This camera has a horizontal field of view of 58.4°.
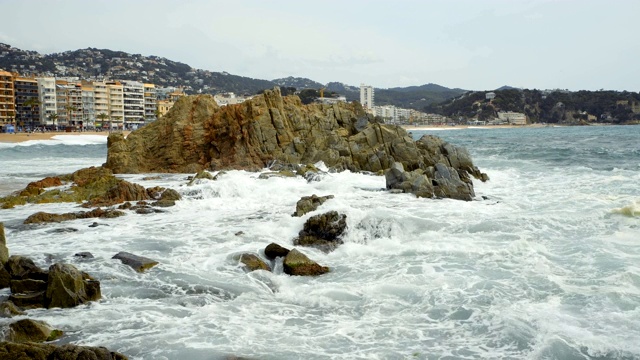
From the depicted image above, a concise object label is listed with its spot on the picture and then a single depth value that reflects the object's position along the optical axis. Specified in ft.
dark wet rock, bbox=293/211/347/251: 45.92
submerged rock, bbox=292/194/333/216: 54.05
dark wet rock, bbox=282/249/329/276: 38.60
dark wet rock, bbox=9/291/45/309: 30.76
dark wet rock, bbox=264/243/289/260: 41.27
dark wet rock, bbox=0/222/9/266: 34.76
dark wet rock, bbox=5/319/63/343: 25.73
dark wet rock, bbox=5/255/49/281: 33.45
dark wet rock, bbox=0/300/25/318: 29.23
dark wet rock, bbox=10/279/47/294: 32.27
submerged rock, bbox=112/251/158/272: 38.55
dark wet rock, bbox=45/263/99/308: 31.17
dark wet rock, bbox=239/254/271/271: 39.50
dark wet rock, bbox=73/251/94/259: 40.50
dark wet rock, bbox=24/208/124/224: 53.67
